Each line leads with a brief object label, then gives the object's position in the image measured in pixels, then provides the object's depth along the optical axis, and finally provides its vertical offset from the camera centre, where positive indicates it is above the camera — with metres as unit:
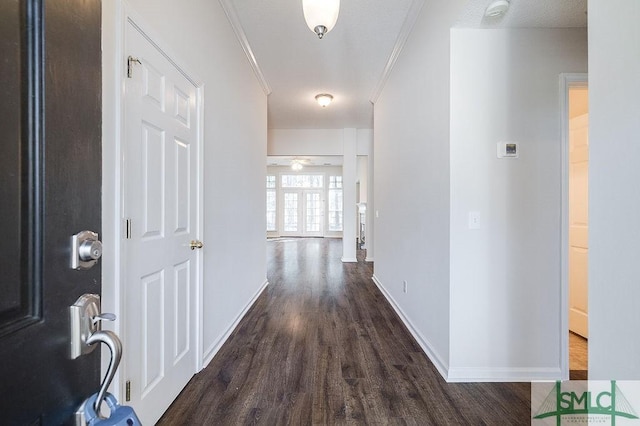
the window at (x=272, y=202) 11.54 +0.39
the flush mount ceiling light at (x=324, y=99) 4.26 +1.66
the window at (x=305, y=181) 11.66 +1.23
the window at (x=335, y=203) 11.62 +0.36
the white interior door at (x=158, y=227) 1.33 -0.08
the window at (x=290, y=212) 11.68 +0.00
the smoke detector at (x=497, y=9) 1.70 +1.20
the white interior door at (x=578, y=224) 2.52 -0.11
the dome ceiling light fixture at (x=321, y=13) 1.71 +1.18
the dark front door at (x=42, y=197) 0.39 +0.02
